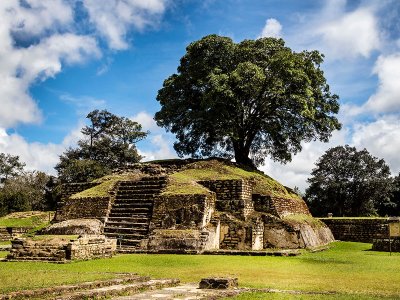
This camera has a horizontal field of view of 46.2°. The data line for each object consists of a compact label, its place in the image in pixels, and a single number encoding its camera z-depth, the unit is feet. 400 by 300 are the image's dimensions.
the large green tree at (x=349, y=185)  142.10
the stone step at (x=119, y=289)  22.67
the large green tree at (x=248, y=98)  79.00
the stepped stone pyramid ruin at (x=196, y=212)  56.37
